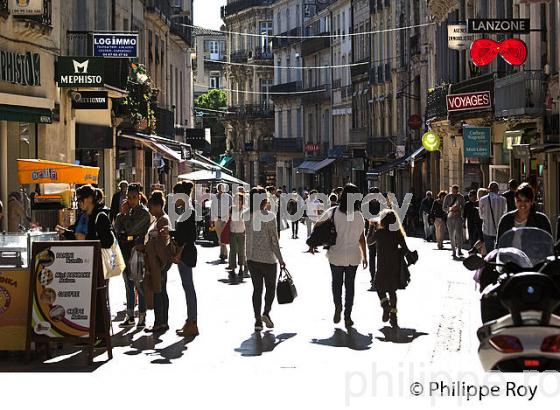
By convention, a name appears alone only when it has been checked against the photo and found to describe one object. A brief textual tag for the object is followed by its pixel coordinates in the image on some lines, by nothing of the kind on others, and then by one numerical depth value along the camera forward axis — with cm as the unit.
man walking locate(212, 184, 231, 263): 3012
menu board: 1347
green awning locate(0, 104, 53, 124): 2730
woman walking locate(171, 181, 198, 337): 1616
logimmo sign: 3309
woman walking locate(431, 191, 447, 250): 3547
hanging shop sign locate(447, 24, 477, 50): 3959
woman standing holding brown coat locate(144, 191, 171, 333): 1623
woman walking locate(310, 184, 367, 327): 1662
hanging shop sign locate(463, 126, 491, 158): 4141
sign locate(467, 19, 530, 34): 3256
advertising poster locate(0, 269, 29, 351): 1362
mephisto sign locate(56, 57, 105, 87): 3153
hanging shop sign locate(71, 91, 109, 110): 3462
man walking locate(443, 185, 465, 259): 3086
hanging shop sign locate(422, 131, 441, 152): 5025
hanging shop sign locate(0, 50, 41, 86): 2750
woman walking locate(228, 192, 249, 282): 2522
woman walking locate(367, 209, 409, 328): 1659
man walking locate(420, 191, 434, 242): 3994
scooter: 927
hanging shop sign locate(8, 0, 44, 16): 2723
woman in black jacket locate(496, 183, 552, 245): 1301
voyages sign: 3975
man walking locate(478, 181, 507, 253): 2455
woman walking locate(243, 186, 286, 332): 1659
